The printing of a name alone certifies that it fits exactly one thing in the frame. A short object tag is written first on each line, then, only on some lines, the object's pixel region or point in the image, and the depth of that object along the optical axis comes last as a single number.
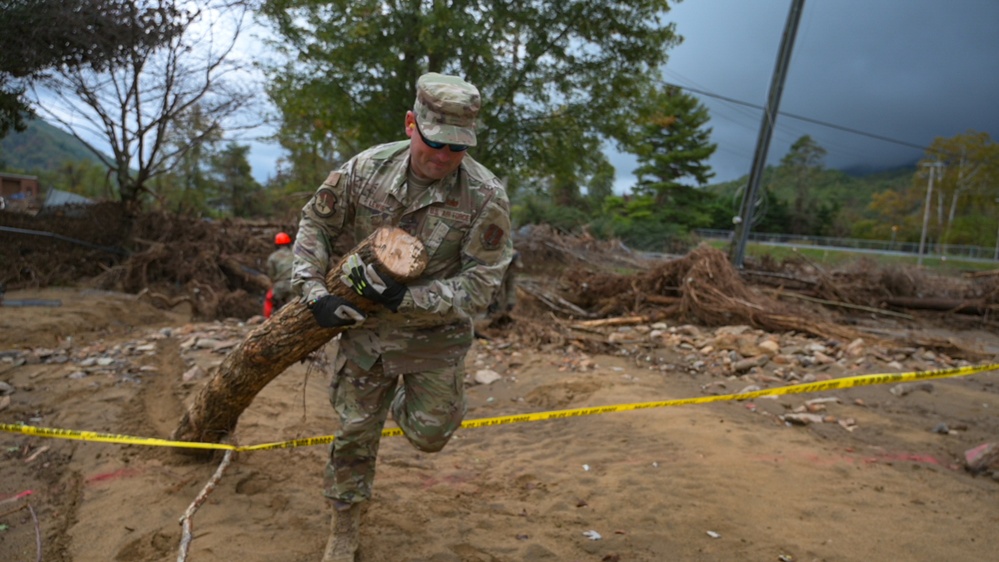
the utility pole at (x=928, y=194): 43.33
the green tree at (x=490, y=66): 8.98
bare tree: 9.16
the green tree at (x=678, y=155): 40.09
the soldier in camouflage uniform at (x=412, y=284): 2.58
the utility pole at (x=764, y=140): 11.45
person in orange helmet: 7.61
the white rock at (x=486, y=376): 6.71
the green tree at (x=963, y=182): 40.56
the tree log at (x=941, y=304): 10.06
